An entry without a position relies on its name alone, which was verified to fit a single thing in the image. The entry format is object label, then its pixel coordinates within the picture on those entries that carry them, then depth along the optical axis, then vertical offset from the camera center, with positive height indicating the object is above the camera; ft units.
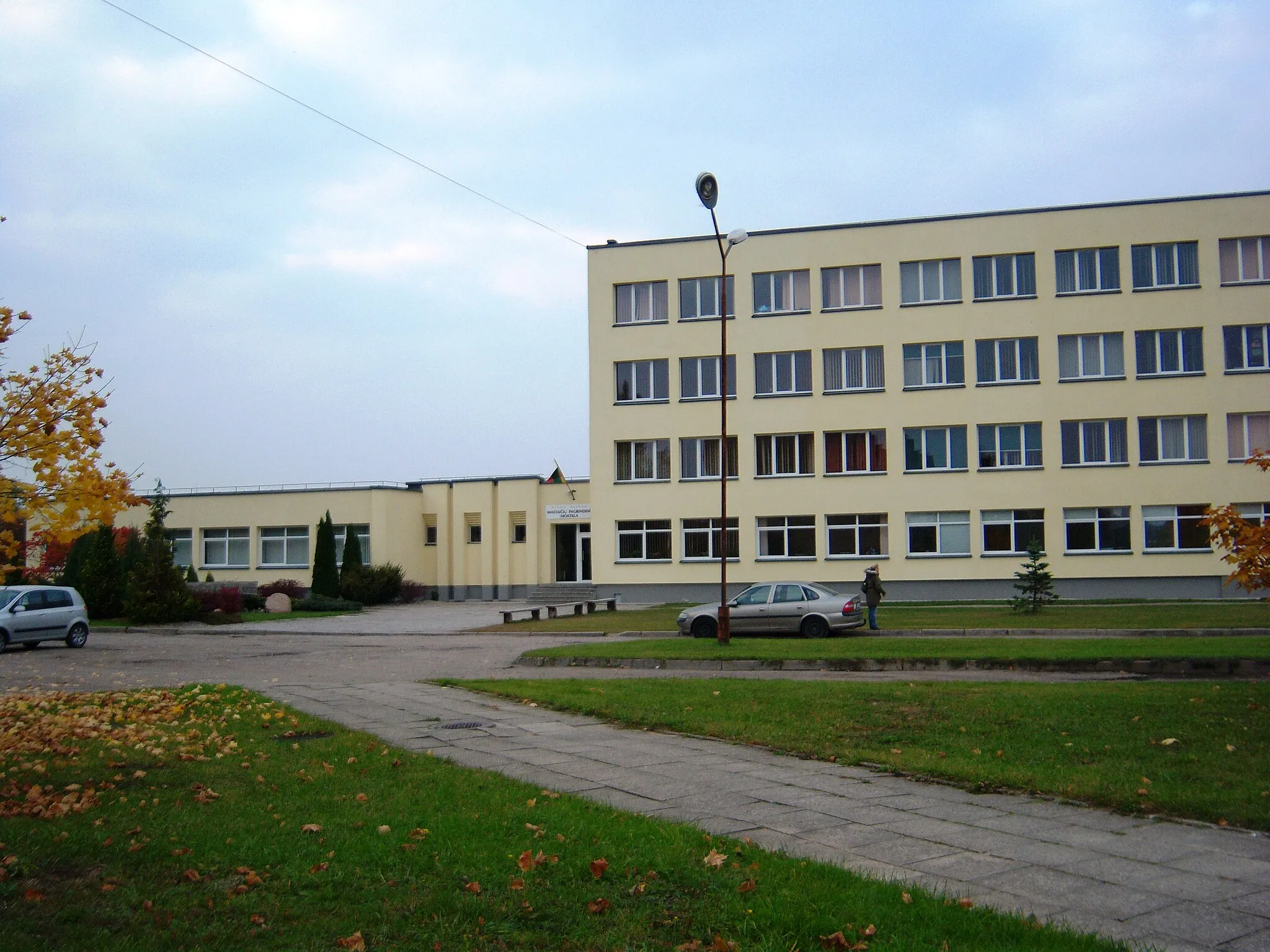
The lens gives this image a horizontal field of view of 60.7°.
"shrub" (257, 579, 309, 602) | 167.73 -4.83
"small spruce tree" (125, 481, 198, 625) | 124.67 -3.51
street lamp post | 73.92 +15.30
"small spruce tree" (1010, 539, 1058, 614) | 101.14 -3.50
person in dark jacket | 88.63 -3.56
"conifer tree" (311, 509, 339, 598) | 166.40 -0.94
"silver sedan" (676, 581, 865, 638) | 86.48 -4.98
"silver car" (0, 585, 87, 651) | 89.92 -4.69
